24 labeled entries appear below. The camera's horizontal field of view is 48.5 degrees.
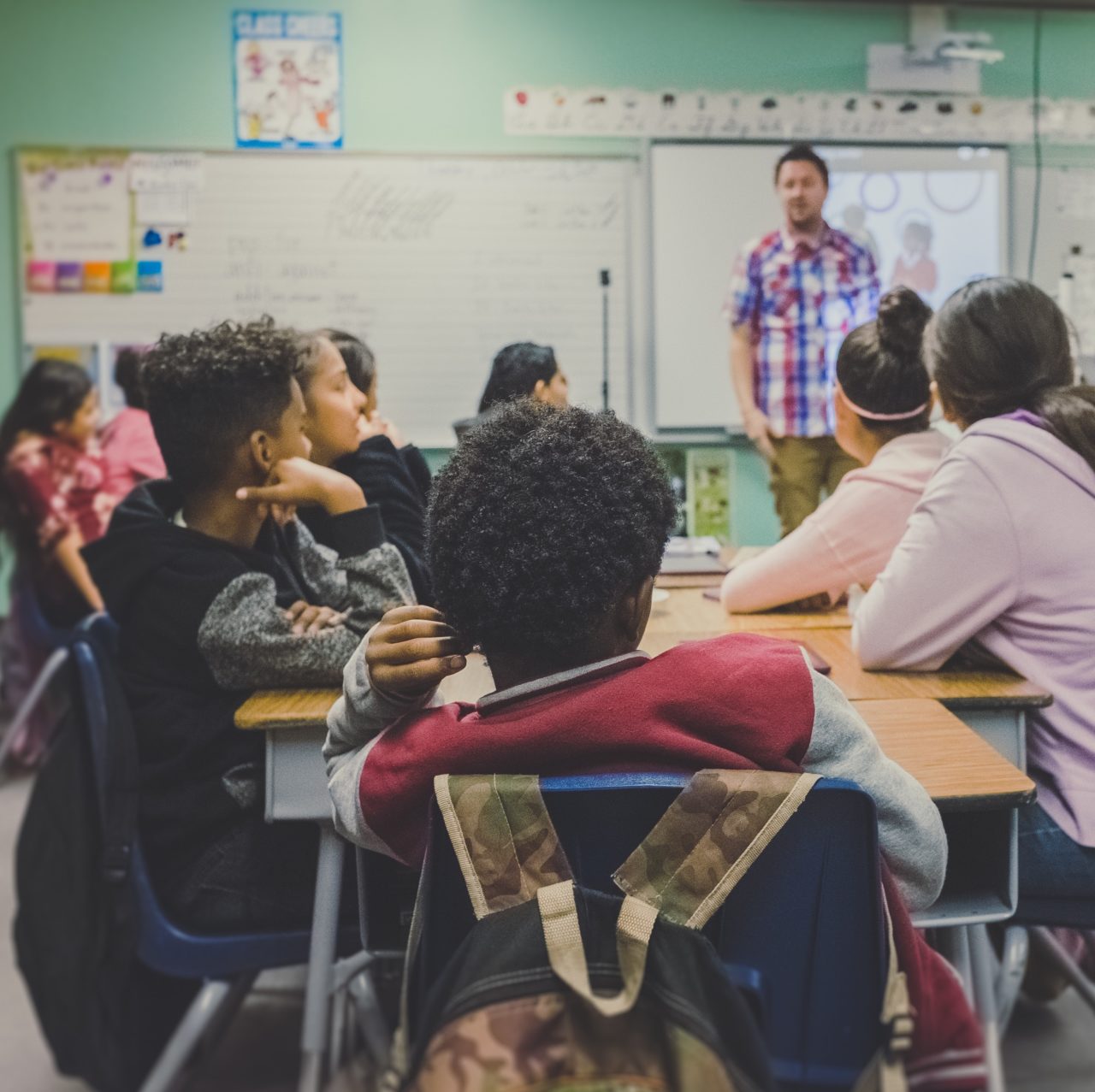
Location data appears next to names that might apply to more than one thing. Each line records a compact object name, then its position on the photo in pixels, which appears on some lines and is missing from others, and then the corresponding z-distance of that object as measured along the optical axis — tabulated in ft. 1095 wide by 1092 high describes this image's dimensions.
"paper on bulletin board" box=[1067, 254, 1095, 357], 14.80
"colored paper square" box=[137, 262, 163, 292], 13.76
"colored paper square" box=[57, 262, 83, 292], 13.66
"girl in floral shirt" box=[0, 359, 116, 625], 10.80
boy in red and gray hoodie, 2.83
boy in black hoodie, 5.00
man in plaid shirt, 13.73
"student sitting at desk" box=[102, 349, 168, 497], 10.96
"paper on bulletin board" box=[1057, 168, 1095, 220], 14.67
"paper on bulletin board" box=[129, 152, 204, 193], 13.66
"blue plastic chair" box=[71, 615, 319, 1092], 4.91
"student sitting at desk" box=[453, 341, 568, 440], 8.79
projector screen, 14.20
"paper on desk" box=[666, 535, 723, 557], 8.71
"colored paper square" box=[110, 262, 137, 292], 13.73
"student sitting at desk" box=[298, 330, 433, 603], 6.54
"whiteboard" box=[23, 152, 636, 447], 13.75
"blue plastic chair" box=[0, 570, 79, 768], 10.46
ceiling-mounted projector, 14.25
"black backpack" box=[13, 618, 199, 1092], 4.92
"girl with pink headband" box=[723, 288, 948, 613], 6.42
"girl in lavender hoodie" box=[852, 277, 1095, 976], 4.99
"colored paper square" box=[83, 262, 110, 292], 13.71
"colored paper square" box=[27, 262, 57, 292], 13.65
